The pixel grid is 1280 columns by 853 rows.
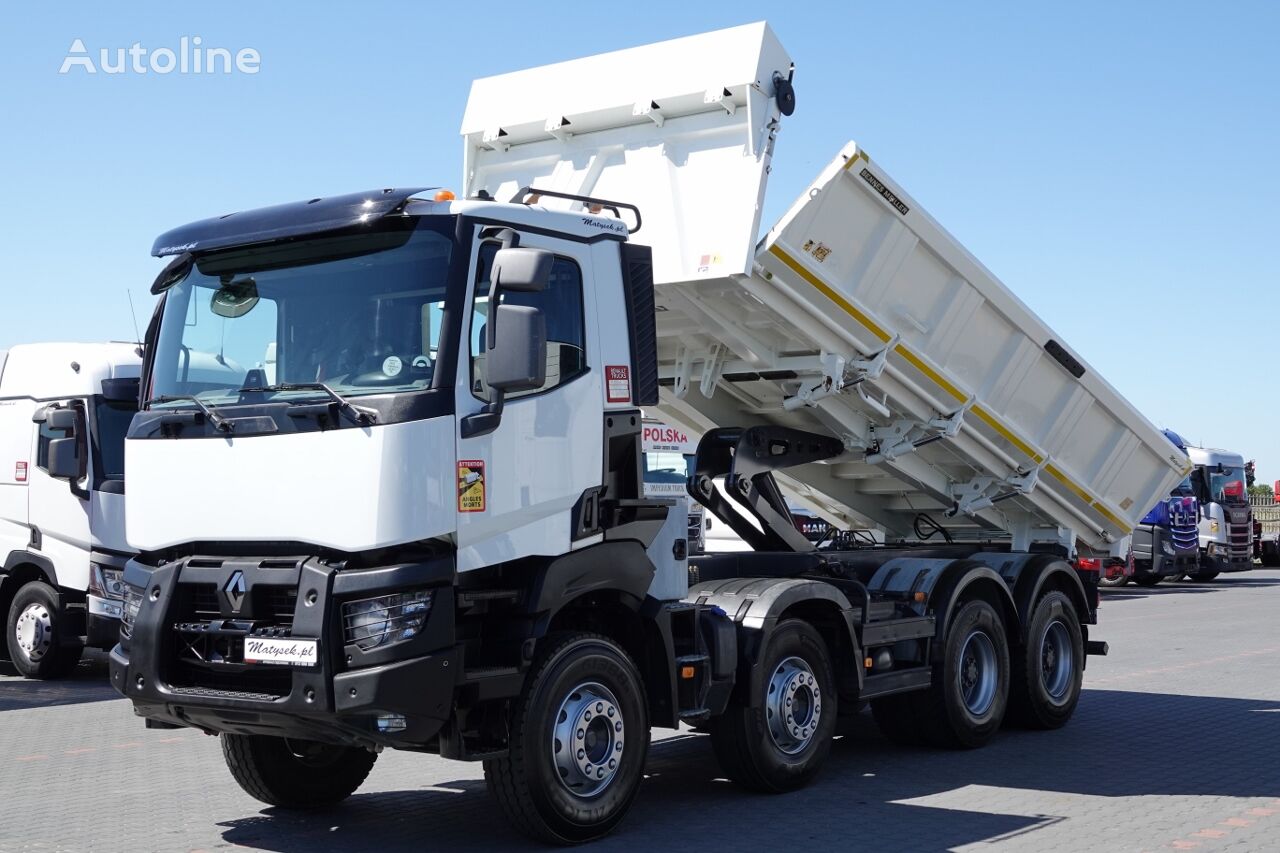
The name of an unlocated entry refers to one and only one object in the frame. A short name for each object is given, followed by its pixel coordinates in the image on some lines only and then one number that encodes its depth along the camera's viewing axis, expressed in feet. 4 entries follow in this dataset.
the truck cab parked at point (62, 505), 41.24
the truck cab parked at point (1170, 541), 92.43
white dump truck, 19.36
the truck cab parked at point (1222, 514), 100.83
